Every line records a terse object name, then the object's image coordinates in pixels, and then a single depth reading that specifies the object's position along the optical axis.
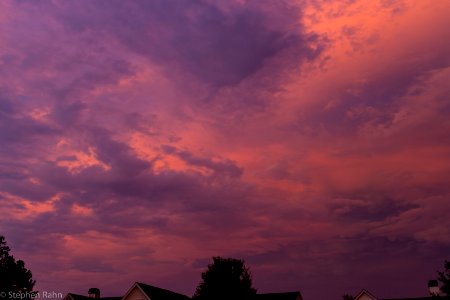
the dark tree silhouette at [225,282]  50.75
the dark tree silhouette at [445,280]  44.28
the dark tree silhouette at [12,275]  61.38
